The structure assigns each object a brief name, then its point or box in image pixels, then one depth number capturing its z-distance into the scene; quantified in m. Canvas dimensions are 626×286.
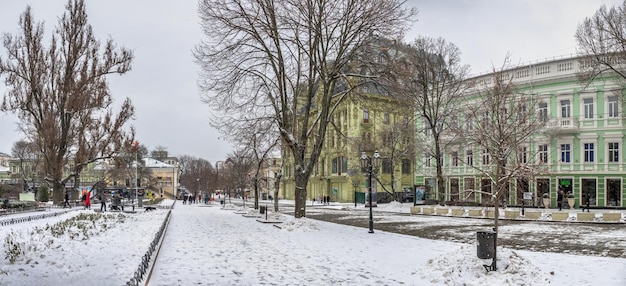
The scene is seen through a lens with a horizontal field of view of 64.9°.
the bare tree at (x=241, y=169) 50.84
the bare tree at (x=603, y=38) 25.05
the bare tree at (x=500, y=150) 10.68
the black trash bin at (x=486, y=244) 9.62
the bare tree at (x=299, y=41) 20.41
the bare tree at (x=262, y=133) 24.46
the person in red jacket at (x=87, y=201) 37.22
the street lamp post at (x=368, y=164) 19.16
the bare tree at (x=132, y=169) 39.90
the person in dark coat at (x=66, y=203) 38.46
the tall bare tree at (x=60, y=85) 33.25
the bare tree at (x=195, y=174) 100.31
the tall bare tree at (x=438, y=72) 36.53
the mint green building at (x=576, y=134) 38.19
